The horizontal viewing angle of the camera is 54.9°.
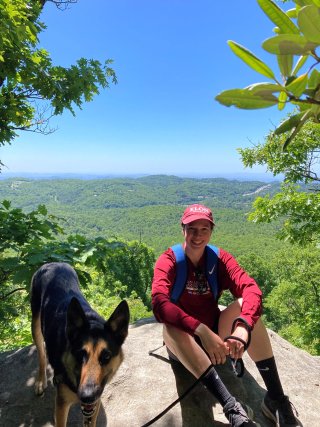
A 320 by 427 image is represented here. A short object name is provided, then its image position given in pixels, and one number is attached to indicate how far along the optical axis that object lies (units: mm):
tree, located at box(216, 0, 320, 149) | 671
